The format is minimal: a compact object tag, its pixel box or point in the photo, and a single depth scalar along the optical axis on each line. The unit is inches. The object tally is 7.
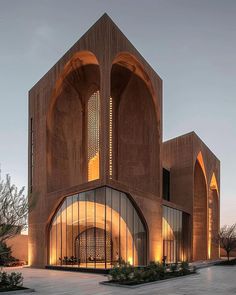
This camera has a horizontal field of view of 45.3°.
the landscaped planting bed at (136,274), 574.9
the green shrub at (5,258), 998.4
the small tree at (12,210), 554.5
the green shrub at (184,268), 716.0
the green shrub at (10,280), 537.4
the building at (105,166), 848.9
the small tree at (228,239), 1289.1
